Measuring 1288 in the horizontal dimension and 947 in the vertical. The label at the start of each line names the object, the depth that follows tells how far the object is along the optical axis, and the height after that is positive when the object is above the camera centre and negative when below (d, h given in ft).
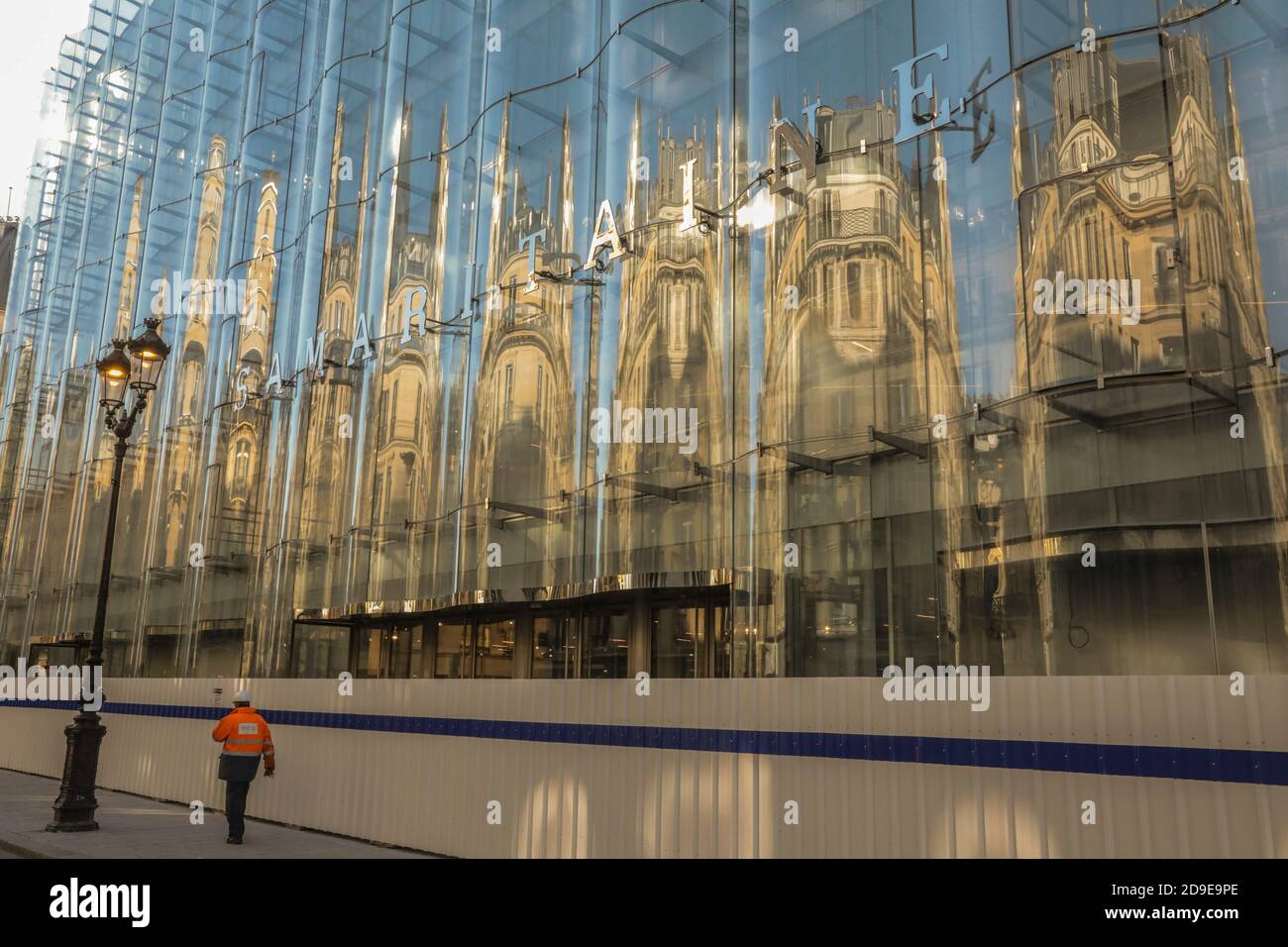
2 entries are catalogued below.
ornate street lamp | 45.03 +4.33
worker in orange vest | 41.42 -1.56
